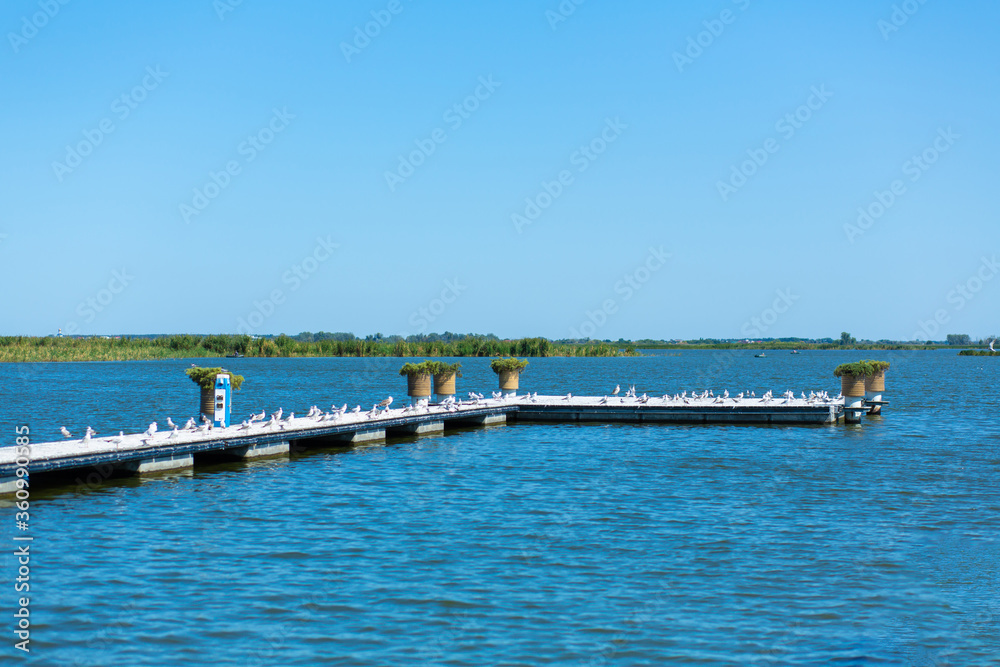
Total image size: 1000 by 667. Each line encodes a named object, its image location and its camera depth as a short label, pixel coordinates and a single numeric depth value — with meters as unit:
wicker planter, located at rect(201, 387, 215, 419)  30.80
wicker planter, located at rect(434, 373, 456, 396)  42.16
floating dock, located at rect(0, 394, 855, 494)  23.62
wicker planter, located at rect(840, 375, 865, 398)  41.82
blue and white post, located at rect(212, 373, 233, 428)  29.53
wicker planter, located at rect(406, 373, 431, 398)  40.06
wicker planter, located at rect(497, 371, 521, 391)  46.31
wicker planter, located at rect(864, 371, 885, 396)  44.19
